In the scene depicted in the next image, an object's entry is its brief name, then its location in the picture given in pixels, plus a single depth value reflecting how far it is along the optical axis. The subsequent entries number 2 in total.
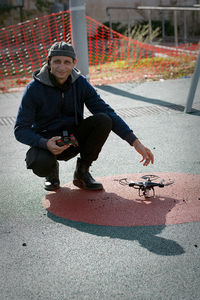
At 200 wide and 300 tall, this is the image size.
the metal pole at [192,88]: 6.82
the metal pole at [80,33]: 8.68
